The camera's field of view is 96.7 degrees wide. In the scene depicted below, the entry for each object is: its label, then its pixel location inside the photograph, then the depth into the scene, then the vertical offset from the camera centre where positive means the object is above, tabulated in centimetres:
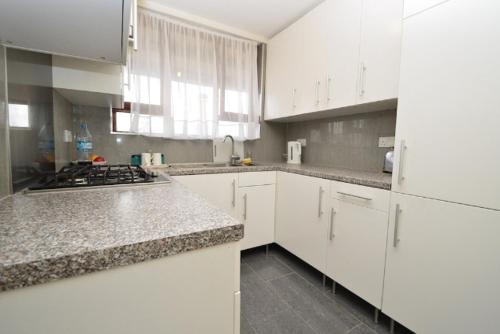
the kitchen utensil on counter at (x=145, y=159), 199 -10
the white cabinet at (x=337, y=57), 140 +75
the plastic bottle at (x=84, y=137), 182 +8
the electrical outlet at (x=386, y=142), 171 +11
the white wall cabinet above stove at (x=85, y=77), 115 +37
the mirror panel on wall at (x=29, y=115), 81 +13
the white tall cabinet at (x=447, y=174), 90 -7
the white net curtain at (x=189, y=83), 191 +64
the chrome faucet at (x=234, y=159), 232 -8
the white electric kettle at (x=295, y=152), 243 +1
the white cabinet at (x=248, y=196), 189 -41
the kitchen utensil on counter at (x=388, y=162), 162 -4
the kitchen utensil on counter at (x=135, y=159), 201 -10
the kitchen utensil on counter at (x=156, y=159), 204 -10
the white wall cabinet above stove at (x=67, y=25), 62 +39
